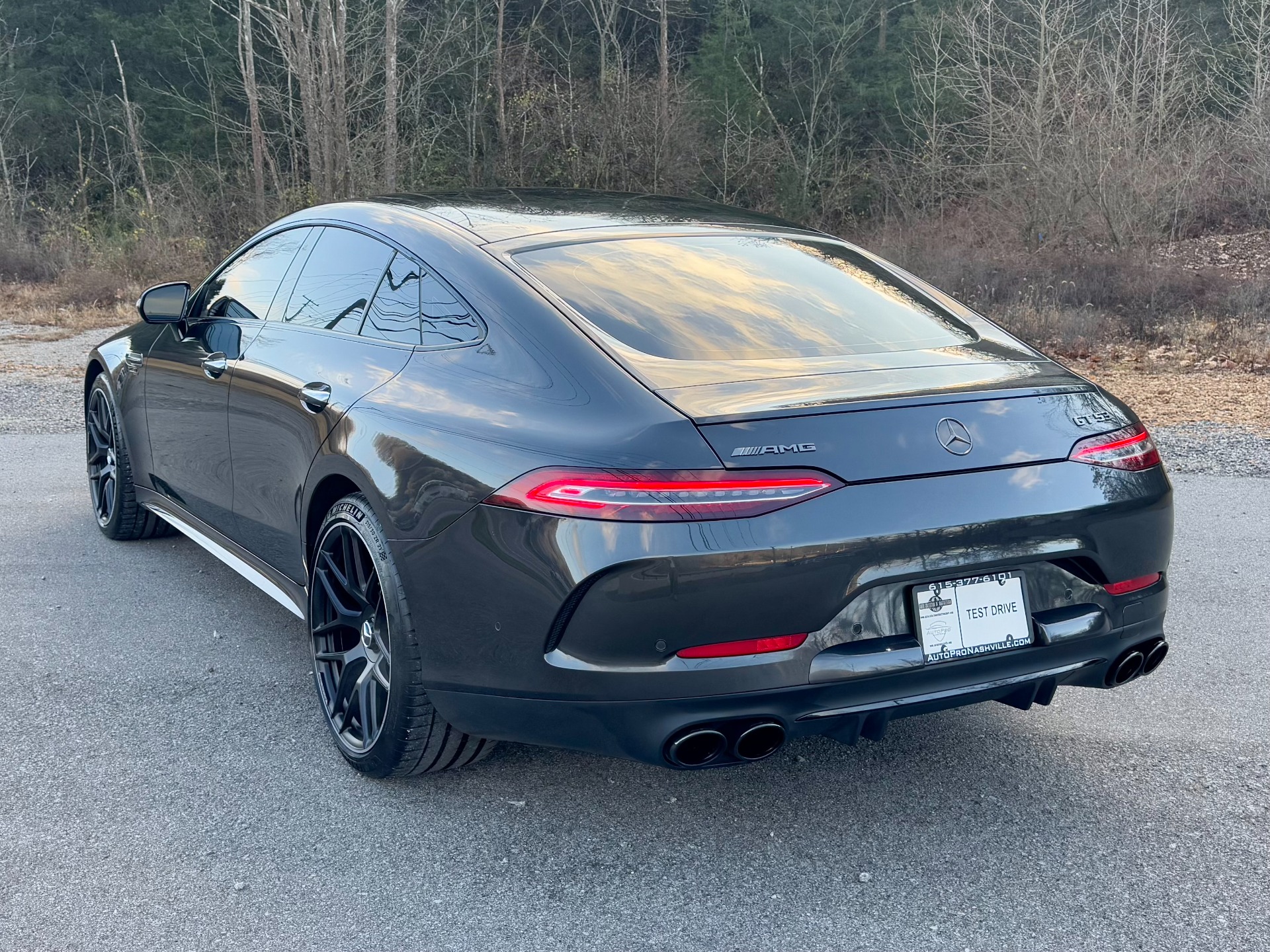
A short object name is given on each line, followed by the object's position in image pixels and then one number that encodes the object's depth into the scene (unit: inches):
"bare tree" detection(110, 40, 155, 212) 1064.2
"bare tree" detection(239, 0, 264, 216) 959.0
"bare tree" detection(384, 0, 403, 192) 886.4
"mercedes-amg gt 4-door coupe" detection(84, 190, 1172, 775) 97.8
